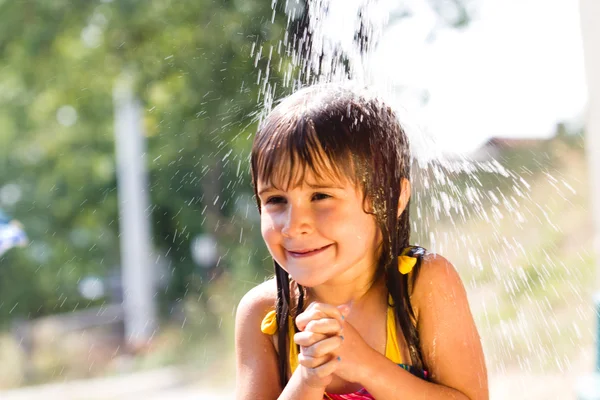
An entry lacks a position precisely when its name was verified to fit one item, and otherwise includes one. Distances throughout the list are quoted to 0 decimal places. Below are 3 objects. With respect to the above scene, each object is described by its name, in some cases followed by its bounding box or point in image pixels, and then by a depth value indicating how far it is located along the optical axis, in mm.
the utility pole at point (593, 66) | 6589
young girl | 3094
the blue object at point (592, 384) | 5192
